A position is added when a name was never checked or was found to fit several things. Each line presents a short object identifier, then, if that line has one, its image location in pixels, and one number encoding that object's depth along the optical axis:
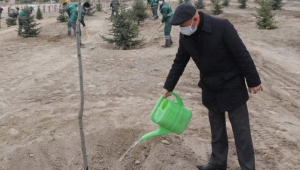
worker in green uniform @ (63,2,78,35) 12.18
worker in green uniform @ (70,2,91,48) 10.19
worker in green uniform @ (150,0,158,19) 18.05
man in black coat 2.58
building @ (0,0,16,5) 49.22
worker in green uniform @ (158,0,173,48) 9.62
